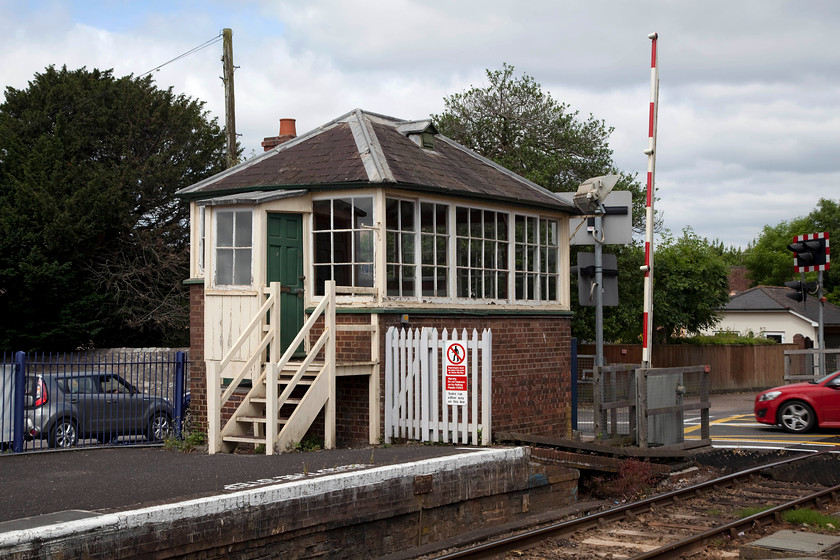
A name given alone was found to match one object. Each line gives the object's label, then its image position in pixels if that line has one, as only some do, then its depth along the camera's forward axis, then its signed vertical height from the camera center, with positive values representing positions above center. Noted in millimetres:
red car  17719 -1276
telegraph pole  22203 +6368
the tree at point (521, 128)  29594 +6746
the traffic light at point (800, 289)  22844 +1235
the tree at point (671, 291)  27766 +1518
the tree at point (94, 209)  27594 +4048
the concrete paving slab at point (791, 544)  8297 -1871
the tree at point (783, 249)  67250 +6934
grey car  13352 -978
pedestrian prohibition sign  11633 -403
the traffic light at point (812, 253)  20672 +1905
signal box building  12367 +1007
